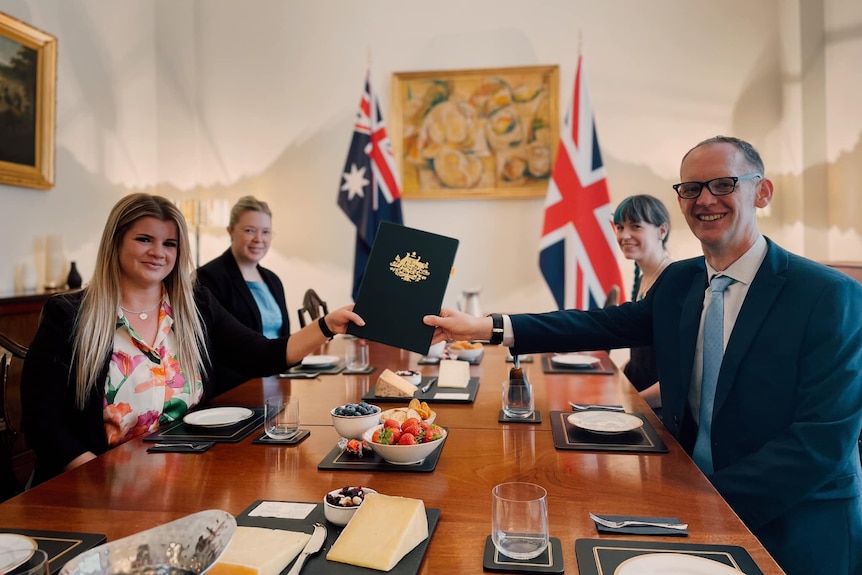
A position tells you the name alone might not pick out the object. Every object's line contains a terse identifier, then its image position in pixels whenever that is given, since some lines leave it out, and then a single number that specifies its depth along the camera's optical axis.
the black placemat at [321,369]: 2.77
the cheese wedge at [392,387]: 2.19
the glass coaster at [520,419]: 1.91
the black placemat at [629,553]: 1.02
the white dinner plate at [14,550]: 1.03
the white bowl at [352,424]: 1.65
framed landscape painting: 4.09
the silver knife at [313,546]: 1.02
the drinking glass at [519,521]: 1.07
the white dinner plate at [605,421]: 1.75
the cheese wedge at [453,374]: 2.41
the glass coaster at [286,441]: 1.71
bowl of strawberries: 1.48
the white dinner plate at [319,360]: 2.85
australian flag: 5.06
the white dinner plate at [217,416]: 1.88
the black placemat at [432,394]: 2.19
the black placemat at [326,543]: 1.02
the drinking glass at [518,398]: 1.90
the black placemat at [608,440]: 1.64
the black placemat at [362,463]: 1.49
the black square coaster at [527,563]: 1.02
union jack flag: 4.64
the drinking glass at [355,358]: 2.80
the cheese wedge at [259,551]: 0.98
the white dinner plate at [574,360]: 2.83
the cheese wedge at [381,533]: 1.03
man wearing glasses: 1.51
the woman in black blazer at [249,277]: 3.45
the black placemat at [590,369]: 2.71
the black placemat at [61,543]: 1.06
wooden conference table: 1.18
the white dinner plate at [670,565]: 0.99
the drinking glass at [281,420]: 1.75
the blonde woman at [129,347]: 1.94
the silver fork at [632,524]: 1.15
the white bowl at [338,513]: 1.16
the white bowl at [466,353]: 3.03
